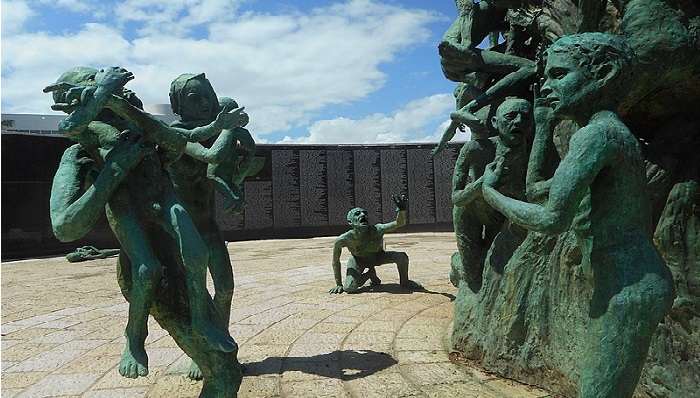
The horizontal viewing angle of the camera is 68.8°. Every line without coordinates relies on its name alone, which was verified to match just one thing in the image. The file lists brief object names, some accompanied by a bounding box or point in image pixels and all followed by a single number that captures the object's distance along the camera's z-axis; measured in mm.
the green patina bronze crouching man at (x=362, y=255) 7016
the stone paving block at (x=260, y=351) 4109
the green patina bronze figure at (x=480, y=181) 3494
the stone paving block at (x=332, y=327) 4875
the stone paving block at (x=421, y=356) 3912
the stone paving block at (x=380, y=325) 4859
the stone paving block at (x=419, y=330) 4617
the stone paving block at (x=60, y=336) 4883
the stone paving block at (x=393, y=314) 5301
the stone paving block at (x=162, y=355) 4062
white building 36469
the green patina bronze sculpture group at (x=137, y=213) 2428
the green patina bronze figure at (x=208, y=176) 3402
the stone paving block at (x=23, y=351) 4387
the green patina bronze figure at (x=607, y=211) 1926
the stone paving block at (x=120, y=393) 3357
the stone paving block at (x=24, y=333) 5080
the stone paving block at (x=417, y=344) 4230
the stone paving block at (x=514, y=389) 3334
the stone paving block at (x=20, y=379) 3666
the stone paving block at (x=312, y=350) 4102
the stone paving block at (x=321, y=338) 4508
